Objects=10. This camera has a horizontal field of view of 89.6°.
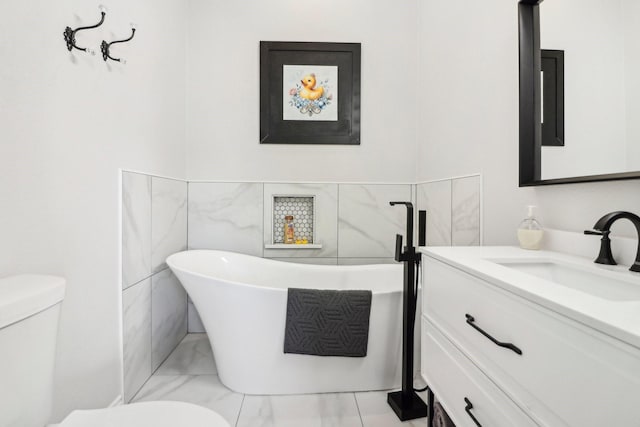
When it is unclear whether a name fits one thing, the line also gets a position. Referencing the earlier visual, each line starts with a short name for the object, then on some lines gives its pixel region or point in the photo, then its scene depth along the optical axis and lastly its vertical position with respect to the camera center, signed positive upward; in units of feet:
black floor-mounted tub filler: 4.93 -1.82
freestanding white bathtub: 5.24 -2.25
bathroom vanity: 1.67 -0.86
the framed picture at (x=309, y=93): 7.91 +2.97
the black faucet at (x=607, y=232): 2.78 -0.17
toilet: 2.39 -1.27
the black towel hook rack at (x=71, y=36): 3.96 +2.17
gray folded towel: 5.16 -1.74
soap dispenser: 3.92 -0.24
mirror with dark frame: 3.02 +1.34
